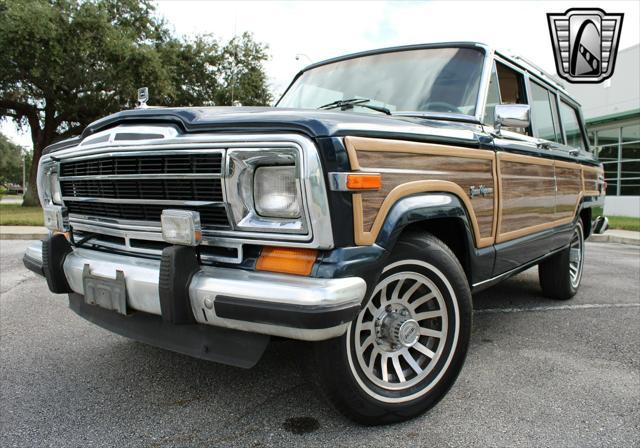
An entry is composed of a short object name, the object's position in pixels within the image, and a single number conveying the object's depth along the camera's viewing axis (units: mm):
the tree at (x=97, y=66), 15820
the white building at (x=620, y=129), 18344
